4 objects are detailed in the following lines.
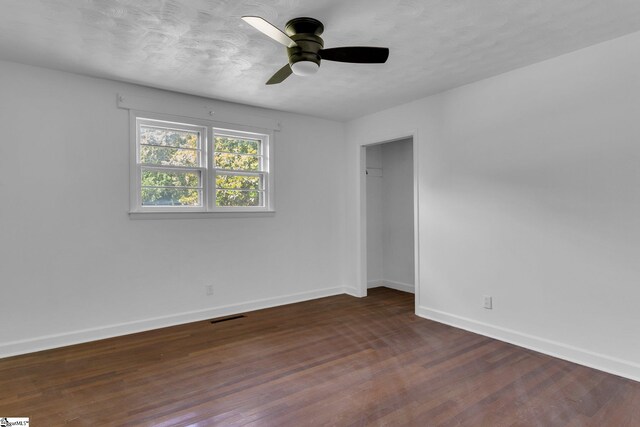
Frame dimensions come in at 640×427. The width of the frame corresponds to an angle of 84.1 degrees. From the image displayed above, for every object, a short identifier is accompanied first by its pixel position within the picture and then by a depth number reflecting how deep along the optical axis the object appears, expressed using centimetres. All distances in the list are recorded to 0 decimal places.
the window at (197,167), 388
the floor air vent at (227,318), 409
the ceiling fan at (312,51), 236
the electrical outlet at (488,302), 354
